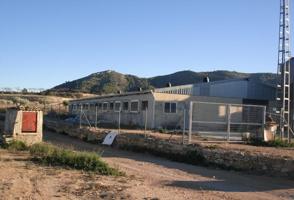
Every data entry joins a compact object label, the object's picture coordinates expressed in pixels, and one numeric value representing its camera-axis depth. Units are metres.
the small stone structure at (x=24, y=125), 17.41
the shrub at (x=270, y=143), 16.17
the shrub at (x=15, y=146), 16.49
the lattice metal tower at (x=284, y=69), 23.01
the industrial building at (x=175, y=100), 26.04
